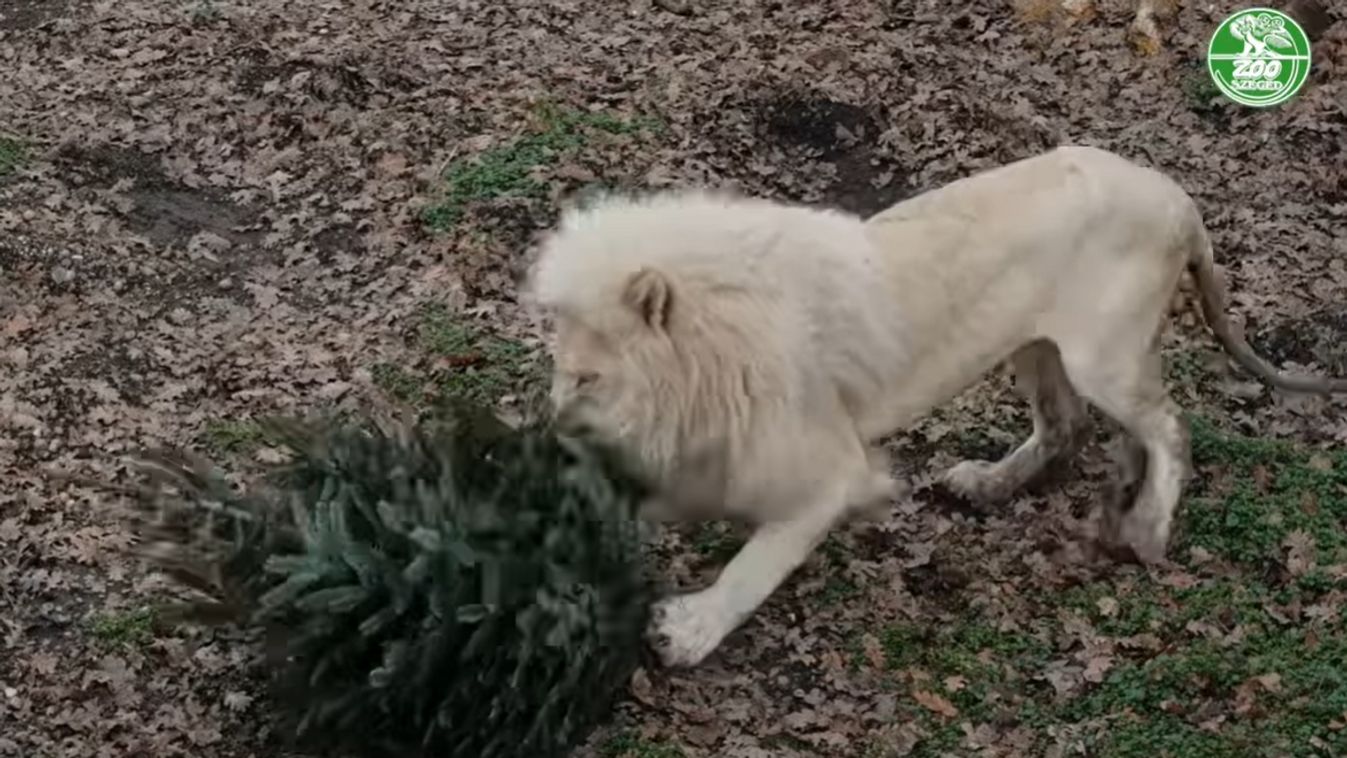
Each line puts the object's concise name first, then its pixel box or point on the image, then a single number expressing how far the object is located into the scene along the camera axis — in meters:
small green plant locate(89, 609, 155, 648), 4.91
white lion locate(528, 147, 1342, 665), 4.17
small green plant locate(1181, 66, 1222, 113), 8.34
